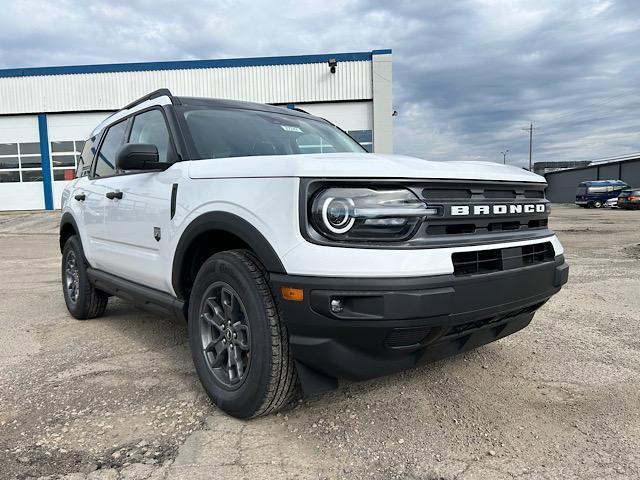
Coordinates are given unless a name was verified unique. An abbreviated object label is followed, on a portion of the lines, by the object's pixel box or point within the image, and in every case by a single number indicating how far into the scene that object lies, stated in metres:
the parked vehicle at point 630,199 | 26.91
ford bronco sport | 2.08
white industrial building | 21.30
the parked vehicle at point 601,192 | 30.17
